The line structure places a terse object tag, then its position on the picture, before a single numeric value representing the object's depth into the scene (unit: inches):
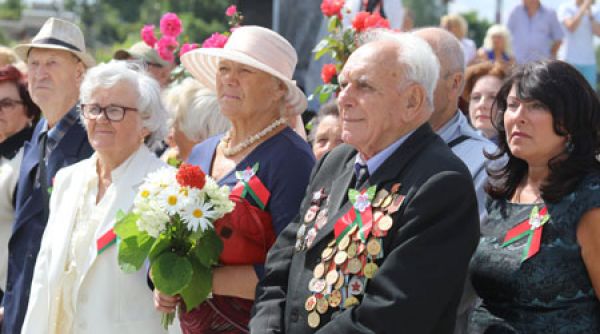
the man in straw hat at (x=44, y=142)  469.1
